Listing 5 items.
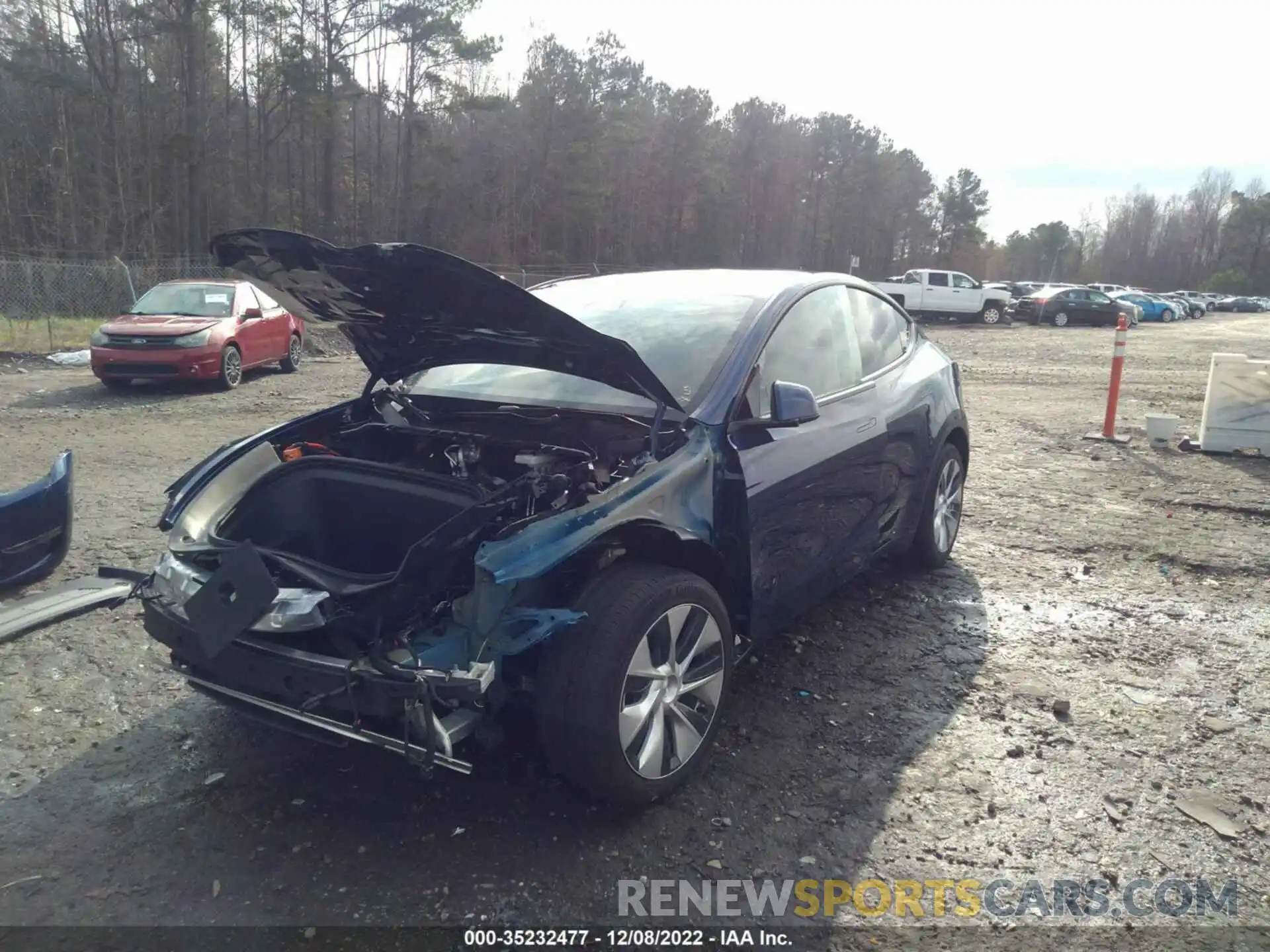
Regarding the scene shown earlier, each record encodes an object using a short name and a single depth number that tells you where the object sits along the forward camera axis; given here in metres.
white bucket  9.14
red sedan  11.72
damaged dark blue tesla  2.61
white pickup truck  33.28
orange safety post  9.54
